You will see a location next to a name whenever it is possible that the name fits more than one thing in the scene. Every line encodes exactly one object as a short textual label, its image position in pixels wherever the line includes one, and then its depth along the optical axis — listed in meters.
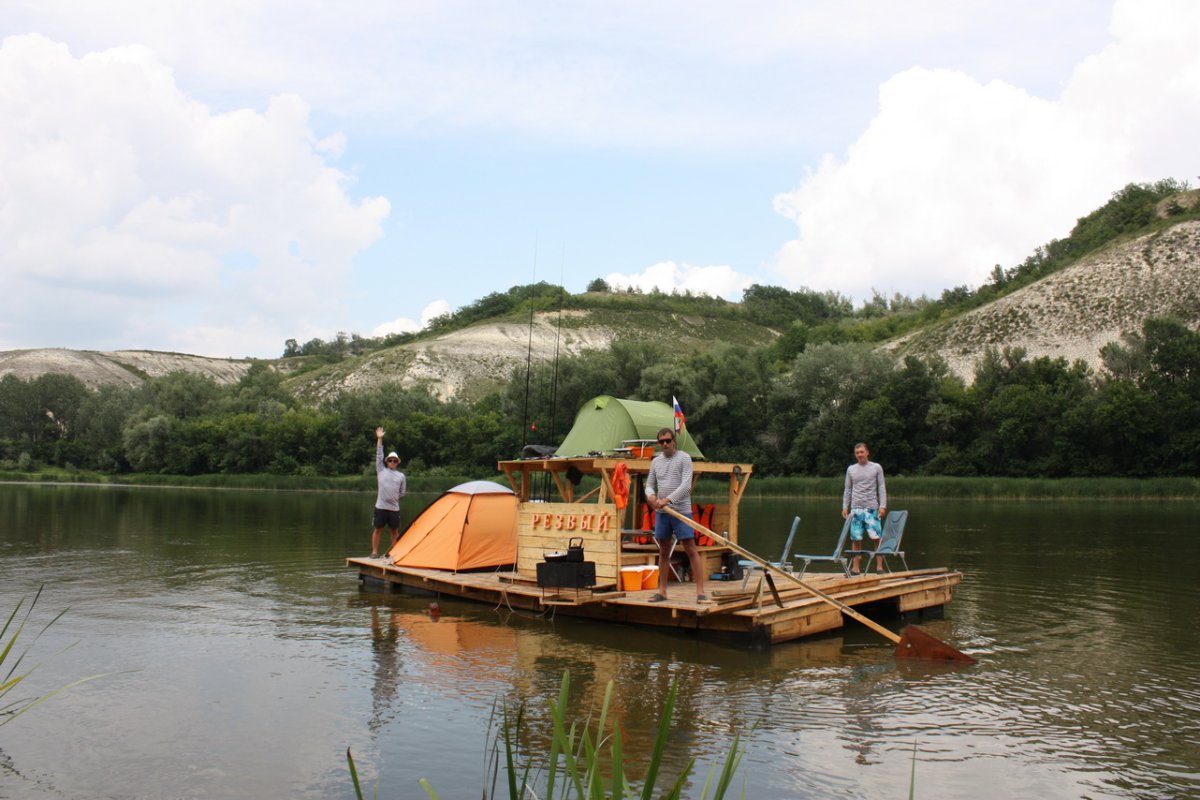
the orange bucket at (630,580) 13.31
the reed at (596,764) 2.59
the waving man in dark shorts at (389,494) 17.05
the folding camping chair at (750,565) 12.64
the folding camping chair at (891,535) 14.26
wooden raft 11.46
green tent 16.31
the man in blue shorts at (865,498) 14.36
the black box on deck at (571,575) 12.66
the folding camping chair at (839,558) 13.31
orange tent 16.23
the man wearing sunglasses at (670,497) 11.98
